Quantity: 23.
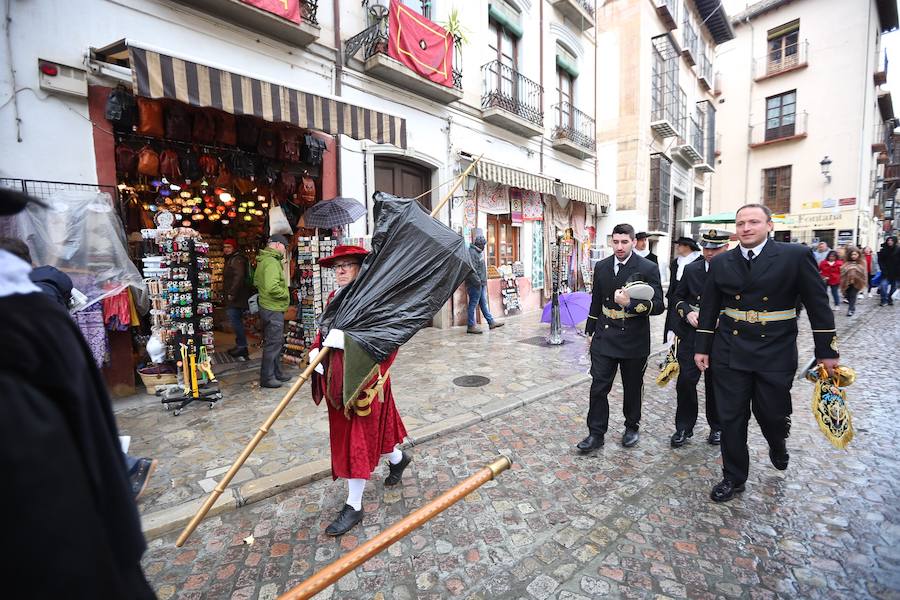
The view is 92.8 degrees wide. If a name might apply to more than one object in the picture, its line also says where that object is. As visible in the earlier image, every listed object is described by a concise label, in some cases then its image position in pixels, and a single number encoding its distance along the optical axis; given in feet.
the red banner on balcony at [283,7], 19.88
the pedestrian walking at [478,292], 29.71
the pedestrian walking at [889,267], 40.83
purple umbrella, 30.09
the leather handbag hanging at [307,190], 23.06
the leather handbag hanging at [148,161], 17.88
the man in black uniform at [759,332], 9.77
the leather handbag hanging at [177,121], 18.03
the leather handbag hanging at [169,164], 18.47
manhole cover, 19.40
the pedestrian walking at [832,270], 39.63
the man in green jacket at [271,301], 19.07
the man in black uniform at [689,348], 13.29
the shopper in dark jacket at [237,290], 23.00
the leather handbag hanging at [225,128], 19.71
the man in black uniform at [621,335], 12.57
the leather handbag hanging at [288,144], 21.67
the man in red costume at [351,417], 9.06
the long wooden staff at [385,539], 5.27
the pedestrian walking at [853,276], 36.73
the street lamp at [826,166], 68.59
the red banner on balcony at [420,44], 25.45
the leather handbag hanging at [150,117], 17.24
